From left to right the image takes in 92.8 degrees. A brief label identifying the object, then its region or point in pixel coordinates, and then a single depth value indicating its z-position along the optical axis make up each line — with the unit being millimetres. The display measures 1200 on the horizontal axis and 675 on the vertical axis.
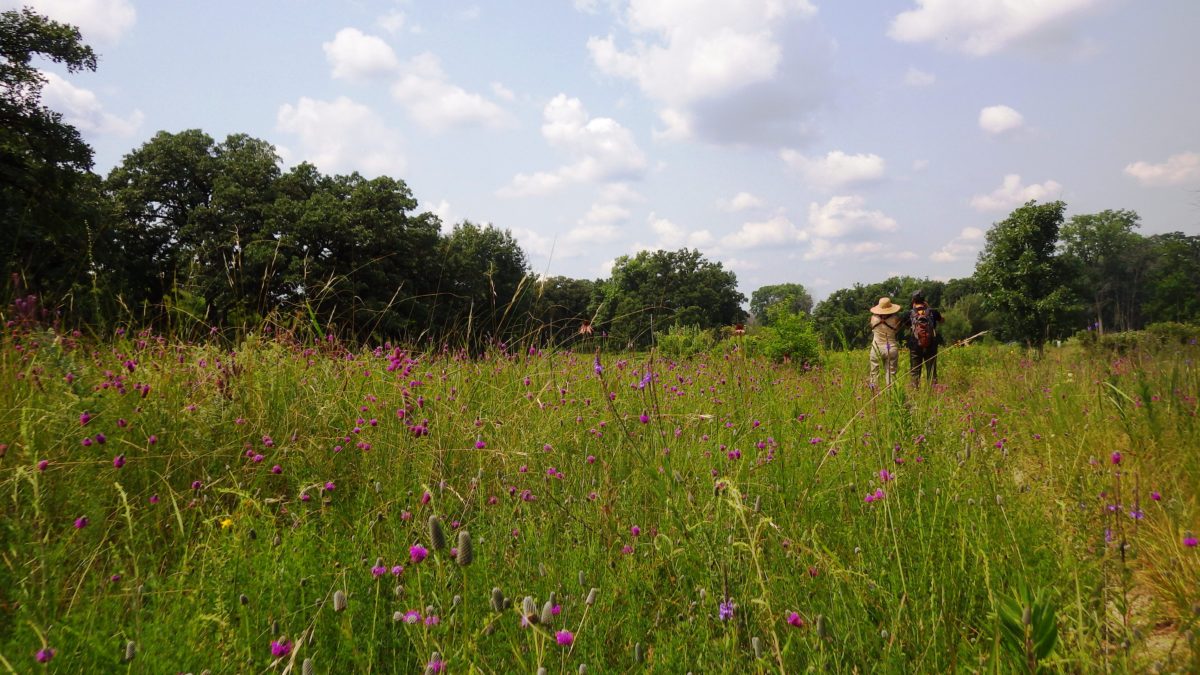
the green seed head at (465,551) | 1225
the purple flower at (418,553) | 1429
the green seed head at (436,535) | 1293
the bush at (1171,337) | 5048
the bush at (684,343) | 7721
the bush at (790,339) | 16672
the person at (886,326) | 8727
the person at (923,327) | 9008
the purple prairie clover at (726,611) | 1469
